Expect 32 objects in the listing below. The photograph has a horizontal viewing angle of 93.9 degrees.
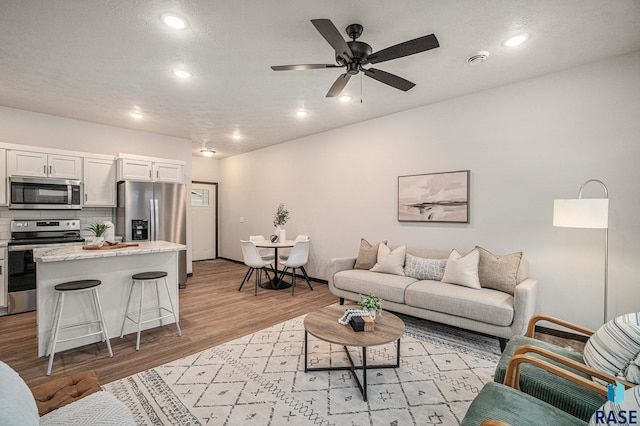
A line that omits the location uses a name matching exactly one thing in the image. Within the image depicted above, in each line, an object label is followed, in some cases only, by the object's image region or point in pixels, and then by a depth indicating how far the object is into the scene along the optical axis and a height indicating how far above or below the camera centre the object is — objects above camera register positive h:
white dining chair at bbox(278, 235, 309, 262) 5.47 -0.57
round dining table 5.10 -0.86
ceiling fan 2.04 +1.18
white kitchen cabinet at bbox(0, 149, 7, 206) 4.02 +0.36
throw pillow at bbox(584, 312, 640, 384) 1.49 -0.71
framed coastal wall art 3.87 +0.18
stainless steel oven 3.93 -0.67
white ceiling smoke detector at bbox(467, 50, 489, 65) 2.81 +1.48
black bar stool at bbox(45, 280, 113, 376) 2.62 -0.97
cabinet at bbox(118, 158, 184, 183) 4.89 +0.61
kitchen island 2.74 -0.72
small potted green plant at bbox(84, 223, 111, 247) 3.17 -0.30
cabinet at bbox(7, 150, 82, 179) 4.11 +0.57
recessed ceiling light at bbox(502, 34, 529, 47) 2.54 +1.49
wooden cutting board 3.09 -0.44
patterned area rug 2.01 -1.40
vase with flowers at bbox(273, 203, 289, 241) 5.40 -0.24
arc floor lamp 2.50 -0.02
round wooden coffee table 2.23 -0.99
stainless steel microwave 4.10 +0.16
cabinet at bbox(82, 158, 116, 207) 4.72 +0.38
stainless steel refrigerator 4.82 -0.12
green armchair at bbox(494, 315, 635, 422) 1.52 -0.96
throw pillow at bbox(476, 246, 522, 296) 3.15 -0.65
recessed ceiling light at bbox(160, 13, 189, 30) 2.27 +1.44
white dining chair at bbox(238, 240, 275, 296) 4.89 -0.81
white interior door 7.76 -0.35
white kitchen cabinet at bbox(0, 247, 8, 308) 3.85 -0.93
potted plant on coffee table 2.63 -0.84
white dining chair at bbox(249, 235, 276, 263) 5.54 -0.91
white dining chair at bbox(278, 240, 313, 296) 4.97 -0.81
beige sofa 2.79 -0.95
